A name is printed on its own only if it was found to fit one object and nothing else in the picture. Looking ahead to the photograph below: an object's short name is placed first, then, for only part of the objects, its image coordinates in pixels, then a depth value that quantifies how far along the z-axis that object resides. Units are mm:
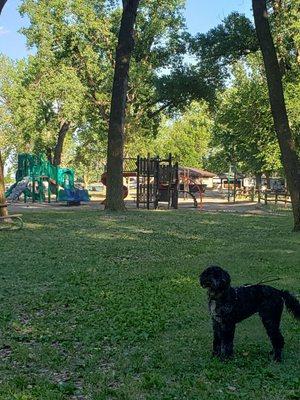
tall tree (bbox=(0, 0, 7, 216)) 17750
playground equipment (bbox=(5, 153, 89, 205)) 34156
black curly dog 4738
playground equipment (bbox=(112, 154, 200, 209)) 28266
